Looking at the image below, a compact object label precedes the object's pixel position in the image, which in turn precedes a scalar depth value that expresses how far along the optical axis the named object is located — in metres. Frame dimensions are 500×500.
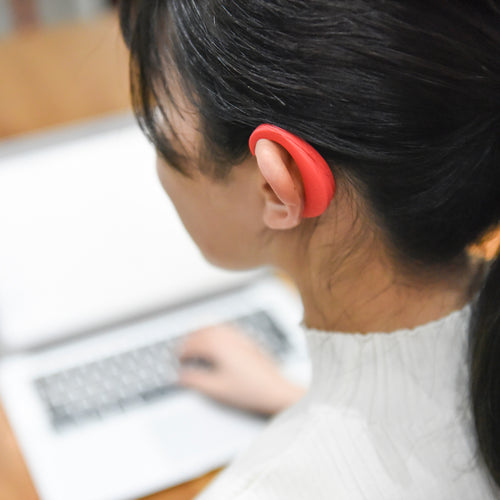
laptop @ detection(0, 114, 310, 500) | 1.56
